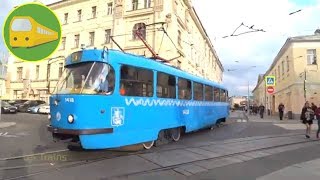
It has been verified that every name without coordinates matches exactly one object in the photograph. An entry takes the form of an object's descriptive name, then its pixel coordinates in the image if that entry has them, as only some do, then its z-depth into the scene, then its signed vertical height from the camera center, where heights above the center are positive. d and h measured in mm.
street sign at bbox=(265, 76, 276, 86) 23522 +2108
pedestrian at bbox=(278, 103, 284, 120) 22237 -796
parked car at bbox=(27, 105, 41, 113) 24796 -889
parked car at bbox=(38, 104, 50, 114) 24256 -859
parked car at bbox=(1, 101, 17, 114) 22971 -731
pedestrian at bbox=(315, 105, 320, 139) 11014 -538
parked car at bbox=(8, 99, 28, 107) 26919 -152
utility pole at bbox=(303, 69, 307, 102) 24598 +1618
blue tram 5936 +15
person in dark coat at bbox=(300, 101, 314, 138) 10999 -673
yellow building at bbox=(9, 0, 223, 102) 23687 +7930
